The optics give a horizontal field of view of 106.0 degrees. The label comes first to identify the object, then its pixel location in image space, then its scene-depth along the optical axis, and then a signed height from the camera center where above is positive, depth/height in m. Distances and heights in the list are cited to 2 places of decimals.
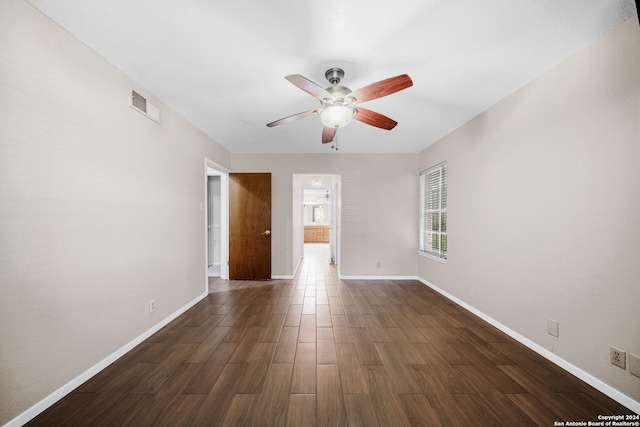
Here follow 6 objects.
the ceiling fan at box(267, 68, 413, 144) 1.66 +0.88
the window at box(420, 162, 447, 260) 3.79 +0.00
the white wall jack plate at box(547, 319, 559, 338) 1.92 -0.93
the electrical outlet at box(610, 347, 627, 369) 1.51 -0.92
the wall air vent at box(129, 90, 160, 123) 2.15 +0.97
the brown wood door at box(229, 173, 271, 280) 4.50 -0.16
